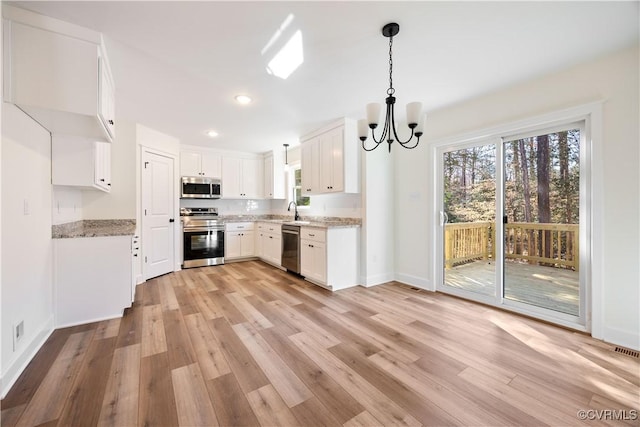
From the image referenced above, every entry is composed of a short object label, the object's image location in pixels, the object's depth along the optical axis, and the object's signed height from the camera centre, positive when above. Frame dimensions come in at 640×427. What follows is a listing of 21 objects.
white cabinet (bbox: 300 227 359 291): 3.63 -0.63
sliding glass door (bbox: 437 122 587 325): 2.56 -0.10
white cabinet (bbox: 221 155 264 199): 5.59 +0.82
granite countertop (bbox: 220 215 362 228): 3.87 -0.12
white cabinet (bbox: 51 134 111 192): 2.51 +0.54
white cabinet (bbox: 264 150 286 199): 5.66 +0.85
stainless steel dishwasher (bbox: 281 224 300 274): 4.27 -0.59
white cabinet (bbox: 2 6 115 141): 1.72 +1.04
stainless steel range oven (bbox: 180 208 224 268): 4.82 -0.48
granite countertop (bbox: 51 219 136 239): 2.54 -0.16
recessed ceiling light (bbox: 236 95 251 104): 2.99 +1.36
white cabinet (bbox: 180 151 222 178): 5.09 +1.02
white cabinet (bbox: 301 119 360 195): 3.74 +0.83
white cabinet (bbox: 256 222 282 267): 4.85 -0.59
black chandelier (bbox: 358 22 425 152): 1.91 +0.82
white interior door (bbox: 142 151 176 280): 4.04 +0.00
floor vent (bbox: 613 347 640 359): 2.02 -1.12
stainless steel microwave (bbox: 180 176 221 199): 4.97 +0.53
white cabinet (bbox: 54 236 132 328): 2.48 -0.65
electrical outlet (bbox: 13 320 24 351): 1.77 -0.84
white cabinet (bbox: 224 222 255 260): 5.33 -0.56
